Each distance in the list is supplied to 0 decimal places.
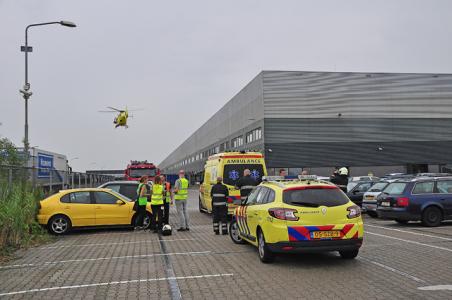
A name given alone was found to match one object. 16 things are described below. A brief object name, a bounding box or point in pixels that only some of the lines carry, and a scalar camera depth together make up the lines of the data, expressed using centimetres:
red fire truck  2576
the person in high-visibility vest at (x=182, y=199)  1421
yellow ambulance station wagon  782
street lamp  1711
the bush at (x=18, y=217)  1095
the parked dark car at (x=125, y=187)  1710
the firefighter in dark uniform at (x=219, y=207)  1288
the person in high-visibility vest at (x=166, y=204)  1436
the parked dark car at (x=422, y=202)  1401
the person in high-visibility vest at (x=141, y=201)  1417
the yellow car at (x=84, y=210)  1373
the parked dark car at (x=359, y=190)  1998
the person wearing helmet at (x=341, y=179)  1598
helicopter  4756
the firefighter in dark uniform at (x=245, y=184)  1323
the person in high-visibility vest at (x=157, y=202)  1374
